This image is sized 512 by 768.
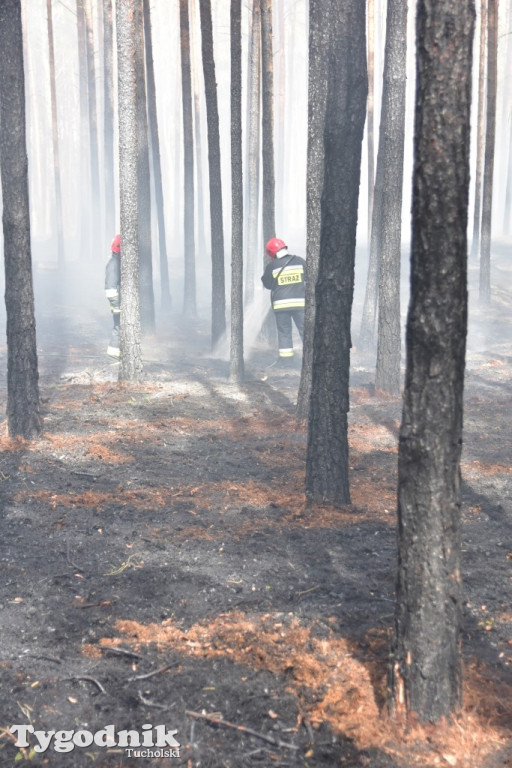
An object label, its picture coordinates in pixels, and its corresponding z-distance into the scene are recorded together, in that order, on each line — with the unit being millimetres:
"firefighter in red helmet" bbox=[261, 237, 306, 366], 12648
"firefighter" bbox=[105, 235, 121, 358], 13248
